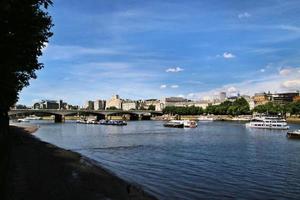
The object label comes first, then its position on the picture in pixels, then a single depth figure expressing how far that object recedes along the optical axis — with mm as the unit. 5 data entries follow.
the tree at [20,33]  9249
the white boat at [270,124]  69831
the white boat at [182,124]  79451
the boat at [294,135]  46950
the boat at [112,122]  92600
